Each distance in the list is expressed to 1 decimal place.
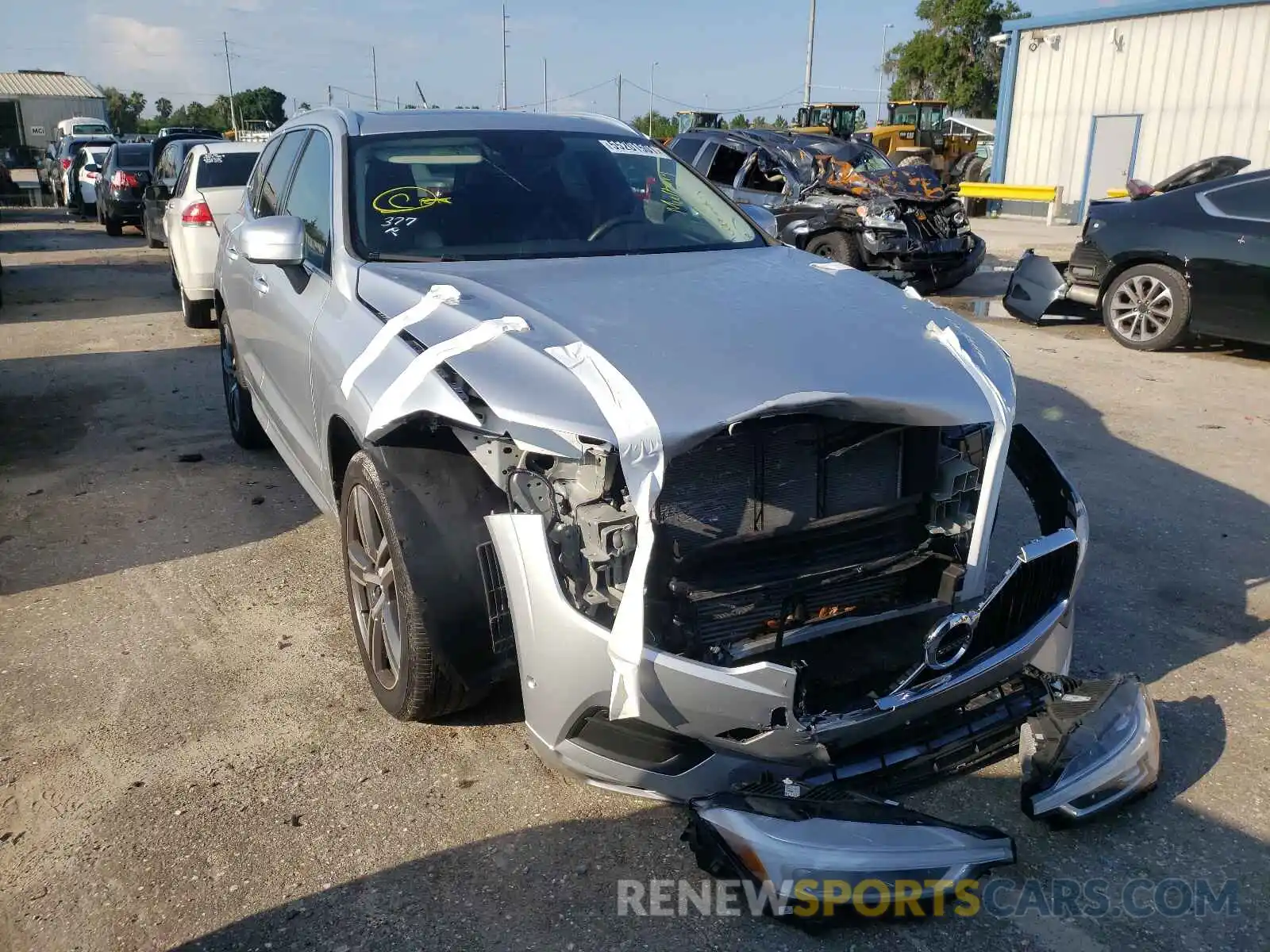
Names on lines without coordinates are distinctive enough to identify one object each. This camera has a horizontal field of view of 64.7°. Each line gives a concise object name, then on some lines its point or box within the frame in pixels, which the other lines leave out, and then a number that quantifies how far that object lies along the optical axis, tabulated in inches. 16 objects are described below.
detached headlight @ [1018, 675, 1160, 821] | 103.0
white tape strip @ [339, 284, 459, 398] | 116.1
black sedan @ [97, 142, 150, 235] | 669.3
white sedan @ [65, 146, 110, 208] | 835.4
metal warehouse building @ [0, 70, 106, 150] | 1649.9
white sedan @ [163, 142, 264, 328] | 349.4
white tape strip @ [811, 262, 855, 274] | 145.7
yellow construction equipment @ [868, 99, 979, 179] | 1134.4
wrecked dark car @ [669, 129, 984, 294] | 422.0
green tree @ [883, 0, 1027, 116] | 2166.6
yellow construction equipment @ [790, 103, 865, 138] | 1027.4
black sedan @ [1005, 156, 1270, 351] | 308.0
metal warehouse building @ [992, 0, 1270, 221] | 736.3
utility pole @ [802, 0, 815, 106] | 1704.0
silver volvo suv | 93.4
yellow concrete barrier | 845.2
